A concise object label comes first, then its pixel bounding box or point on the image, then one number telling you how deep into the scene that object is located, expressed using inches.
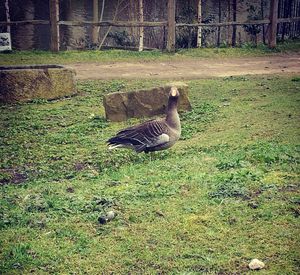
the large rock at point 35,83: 408.2
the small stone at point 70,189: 227.1
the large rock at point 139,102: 364.2
